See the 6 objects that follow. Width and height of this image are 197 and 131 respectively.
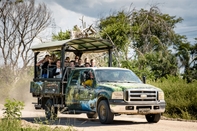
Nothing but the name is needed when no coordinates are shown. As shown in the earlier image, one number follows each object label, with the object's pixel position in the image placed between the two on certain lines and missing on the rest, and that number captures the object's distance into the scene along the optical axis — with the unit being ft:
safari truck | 50.34
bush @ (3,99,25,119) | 46.31
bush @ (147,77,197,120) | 64.85
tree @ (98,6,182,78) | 118.70
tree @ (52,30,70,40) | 123.13
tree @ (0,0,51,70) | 144.53
